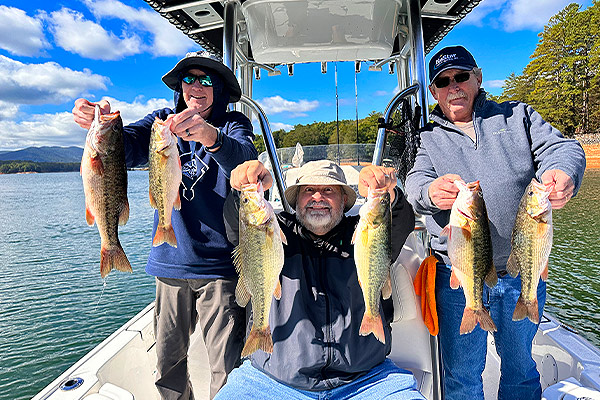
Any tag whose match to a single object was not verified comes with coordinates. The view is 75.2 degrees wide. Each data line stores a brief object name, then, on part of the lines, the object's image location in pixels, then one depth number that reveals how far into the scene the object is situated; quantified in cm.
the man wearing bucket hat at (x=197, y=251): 272
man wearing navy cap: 255
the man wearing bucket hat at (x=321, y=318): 250
